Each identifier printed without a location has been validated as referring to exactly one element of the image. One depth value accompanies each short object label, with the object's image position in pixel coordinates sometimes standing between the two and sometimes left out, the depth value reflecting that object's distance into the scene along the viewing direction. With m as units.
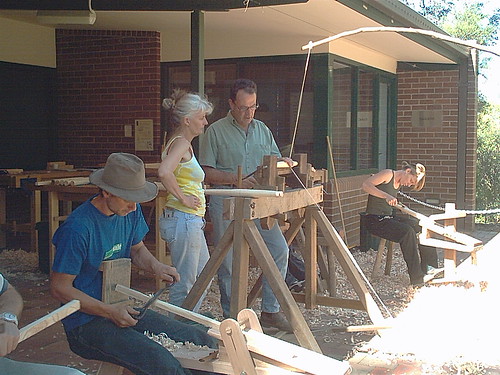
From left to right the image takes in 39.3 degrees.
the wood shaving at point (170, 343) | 3.41
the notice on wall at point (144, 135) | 9.33
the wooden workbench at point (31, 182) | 7.90
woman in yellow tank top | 4.49
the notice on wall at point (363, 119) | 9.82
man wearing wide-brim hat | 3.10
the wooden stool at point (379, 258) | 7.98
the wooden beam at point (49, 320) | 2.56
